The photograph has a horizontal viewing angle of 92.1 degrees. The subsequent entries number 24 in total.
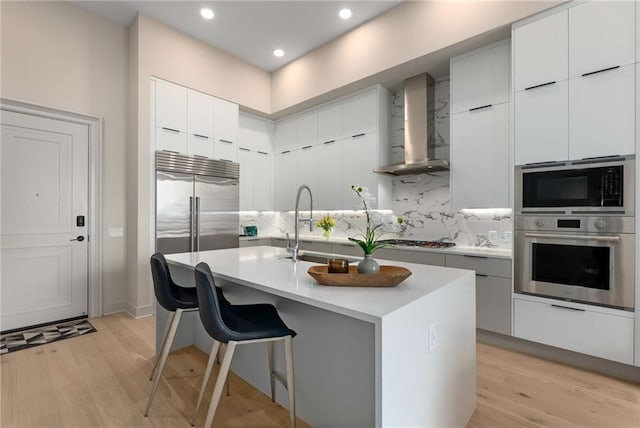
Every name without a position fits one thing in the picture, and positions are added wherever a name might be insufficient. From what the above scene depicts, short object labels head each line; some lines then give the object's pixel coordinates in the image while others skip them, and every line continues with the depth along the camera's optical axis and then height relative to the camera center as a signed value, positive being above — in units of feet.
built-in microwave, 7.34 +0.69
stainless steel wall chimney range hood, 11.96 +3.53
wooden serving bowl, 4.74 -1.03
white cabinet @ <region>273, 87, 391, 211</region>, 13.33 +3.02
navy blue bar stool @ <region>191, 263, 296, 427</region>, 4.59 -1.85
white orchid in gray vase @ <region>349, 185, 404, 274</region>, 5.21 -0.61
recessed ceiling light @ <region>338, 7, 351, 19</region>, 11.62 +7.65
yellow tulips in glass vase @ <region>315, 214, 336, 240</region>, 14.42 -0.51
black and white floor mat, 9.33 -4.00
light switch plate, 12.27 -0.77
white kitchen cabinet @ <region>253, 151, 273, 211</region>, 16.96 +1.79
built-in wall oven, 7.35 -0.45
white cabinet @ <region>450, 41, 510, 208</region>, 9.74 +2.81
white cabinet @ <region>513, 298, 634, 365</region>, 7.35 -2.94
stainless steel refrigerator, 12.55 +0.42
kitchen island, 3.73 -2.04
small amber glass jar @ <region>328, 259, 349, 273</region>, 5.47 -0.95
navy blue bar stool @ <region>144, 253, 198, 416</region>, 6.30 -1.86
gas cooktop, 11.21 -1.15
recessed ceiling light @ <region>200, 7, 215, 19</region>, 11.62 +7.67
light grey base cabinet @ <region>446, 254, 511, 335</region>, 9.11 -2.38
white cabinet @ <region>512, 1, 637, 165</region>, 7.36 +3.39
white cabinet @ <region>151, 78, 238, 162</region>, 12.50 +4.01
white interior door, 10.35 -0.26
